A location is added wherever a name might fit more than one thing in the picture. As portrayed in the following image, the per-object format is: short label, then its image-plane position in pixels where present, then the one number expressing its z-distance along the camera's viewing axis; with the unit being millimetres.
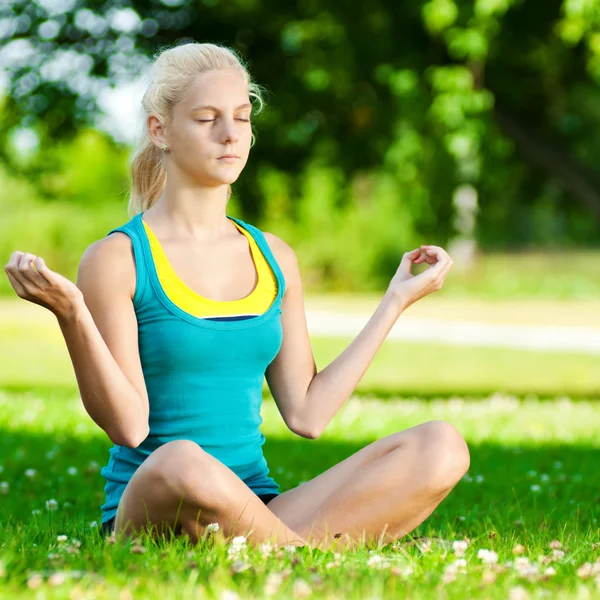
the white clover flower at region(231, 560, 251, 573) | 5947
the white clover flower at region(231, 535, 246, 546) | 6473
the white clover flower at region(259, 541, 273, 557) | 6534
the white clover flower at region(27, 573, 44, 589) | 5391
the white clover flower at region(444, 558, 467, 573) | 6242
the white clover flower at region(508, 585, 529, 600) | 5336
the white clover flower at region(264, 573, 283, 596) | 5395
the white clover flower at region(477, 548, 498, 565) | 6432
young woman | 6676
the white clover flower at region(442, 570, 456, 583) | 5980
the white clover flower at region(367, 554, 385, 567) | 6437
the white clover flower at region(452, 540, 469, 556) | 6809
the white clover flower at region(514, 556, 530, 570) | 6525
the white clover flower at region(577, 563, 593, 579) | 6246
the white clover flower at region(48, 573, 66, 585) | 5379
